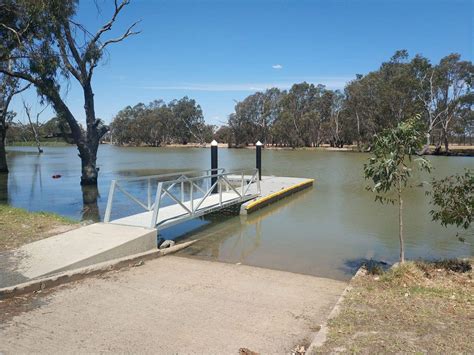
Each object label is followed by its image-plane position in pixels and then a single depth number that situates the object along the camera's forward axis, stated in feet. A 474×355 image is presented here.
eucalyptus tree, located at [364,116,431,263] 19.17
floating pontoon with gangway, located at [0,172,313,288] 17.25
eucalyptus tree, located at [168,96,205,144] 346.74
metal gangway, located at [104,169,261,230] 27.43
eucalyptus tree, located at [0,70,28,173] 88.12
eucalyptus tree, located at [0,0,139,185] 47.67
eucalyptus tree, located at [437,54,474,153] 181.37
